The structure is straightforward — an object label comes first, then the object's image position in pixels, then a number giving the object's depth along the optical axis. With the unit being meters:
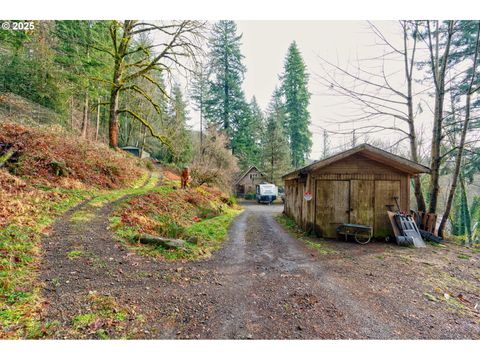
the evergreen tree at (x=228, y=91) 32.12
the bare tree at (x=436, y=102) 8.73
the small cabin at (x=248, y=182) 33.12
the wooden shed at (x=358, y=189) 8.03
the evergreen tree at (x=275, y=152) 29.84
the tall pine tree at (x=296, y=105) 32.62
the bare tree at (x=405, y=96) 8.73
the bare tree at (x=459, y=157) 7.96
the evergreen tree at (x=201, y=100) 32.16
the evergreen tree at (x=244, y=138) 33.57
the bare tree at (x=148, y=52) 11.17
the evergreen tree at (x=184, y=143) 25.67
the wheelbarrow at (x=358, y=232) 7.39
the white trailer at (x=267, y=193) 26.09
